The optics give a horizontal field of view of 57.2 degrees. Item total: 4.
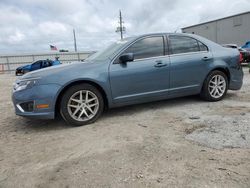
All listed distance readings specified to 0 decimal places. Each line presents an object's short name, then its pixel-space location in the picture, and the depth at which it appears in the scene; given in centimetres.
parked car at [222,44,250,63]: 1232
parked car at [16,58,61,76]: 1893
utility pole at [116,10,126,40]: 3424
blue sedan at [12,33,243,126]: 361
